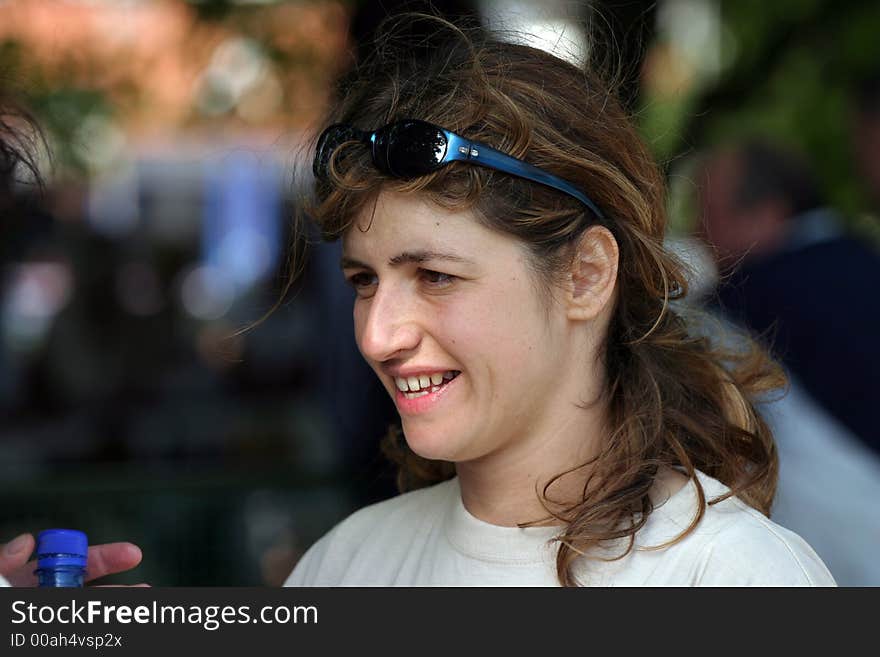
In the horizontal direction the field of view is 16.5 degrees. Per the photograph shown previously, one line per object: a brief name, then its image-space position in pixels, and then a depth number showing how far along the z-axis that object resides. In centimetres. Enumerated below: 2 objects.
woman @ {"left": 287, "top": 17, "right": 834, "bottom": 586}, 186
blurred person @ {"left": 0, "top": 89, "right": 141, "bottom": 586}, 192
